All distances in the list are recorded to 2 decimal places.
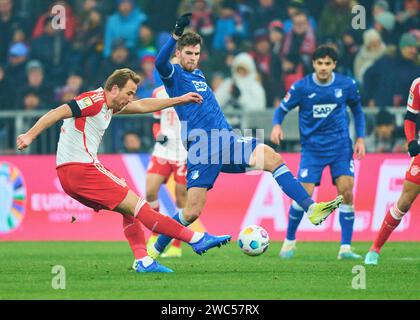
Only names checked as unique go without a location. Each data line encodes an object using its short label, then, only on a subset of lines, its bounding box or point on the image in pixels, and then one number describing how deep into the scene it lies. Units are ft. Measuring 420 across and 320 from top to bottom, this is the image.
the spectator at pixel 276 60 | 61.93
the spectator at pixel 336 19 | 63.31
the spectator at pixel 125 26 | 67.15
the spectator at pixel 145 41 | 66.28
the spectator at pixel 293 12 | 63.10
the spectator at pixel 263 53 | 63.13
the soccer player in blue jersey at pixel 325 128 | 44.65
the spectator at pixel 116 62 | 64.54
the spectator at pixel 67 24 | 68.43
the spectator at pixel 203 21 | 66.28
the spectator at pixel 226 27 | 66.33
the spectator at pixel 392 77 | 59.57
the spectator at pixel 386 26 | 63.41
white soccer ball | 36.32
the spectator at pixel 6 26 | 68.95
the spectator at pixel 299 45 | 62.08
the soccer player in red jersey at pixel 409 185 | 37.83
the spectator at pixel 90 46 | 66.59
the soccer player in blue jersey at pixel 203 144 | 36.50
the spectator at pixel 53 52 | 66.03
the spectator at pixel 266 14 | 65.92
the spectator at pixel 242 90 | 60.39
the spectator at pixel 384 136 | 56.39
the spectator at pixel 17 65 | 65.05
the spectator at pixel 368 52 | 61.72
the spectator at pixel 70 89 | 64.03
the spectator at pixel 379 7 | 64.39
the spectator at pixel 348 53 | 62.08
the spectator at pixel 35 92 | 63.00
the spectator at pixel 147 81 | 62.23
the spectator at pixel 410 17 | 63.52
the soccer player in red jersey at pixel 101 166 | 34.99
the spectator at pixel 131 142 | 58.80
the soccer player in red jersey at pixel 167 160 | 47.34
